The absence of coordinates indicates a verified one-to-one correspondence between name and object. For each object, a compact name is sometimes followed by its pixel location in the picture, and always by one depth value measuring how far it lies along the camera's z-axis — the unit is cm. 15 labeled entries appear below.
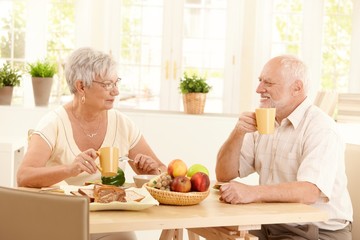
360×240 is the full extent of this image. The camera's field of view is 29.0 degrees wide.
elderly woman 301
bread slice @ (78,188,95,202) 230
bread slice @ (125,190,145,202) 231
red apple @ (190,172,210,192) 241
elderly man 266
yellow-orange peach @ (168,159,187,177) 249
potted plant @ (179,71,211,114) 464
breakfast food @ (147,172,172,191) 243
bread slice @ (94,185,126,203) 229
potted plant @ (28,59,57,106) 470
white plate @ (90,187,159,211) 223
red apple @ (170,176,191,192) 238
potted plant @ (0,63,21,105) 470
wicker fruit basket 237
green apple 257
